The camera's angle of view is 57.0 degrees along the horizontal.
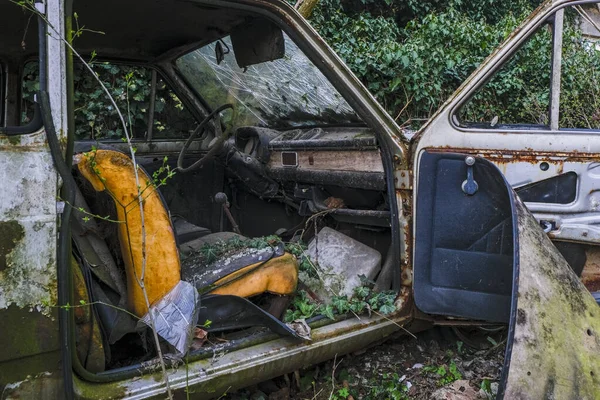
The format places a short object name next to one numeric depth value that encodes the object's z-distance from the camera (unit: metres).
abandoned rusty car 1.72
